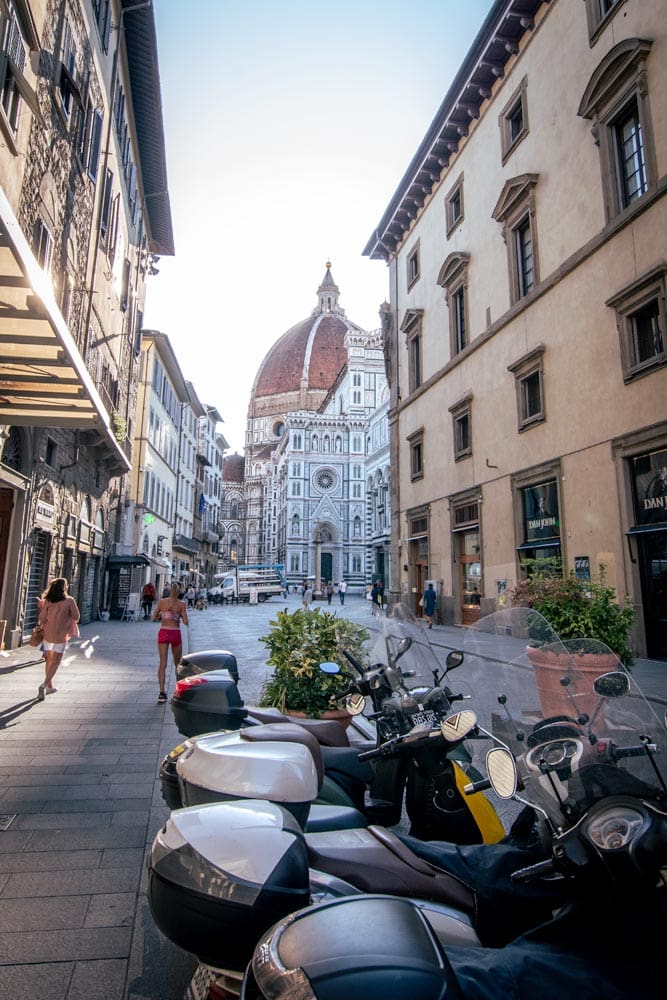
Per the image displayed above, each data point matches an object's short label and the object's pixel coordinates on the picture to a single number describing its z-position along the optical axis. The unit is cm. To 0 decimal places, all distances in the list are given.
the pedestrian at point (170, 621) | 866
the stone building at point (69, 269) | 891
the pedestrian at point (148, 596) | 2473
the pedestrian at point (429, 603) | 2017
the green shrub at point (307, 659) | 513
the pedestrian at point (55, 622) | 807
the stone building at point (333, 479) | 7694
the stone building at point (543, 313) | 1166
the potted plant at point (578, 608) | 596
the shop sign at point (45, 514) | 1327
